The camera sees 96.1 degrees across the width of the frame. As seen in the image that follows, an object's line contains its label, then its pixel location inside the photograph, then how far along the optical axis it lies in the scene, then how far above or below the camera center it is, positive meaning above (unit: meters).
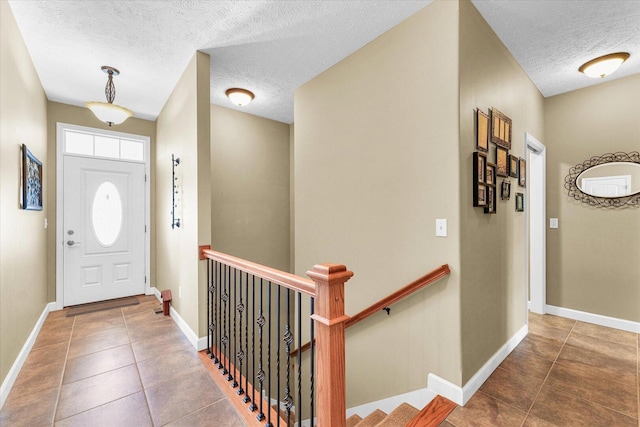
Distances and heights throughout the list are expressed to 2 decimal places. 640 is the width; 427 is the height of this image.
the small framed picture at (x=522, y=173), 2.77 +0.39
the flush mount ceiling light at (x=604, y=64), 2.62 +1.38
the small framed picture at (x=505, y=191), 2.44 +0.19
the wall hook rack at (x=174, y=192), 3.29 +0.25
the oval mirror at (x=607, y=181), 3.00 +0.35
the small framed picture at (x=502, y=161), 2.34 +0.43
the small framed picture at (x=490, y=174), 2.15 +0.29
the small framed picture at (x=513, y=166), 2.56 +0.43
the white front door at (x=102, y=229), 3.85 -0.21
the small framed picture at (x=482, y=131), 2.06 +0.60
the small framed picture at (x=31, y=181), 2.49 +0.32
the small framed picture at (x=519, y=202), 2.77 +0.10
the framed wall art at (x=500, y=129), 2.28 +0.70
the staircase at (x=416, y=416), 1.75 -1.27
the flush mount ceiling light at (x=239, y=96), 3.43 +1.43
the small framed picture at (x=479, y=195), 2.02 +0.13
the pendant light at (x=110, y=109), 2.71 +1.01
